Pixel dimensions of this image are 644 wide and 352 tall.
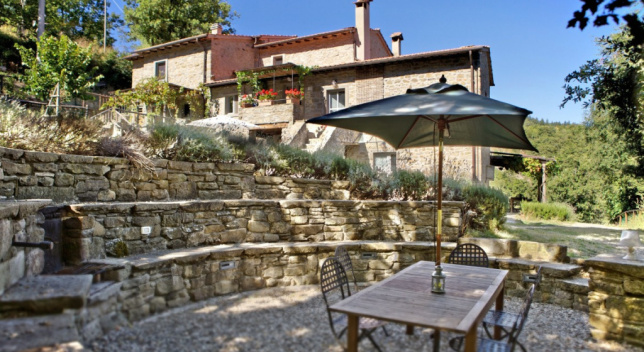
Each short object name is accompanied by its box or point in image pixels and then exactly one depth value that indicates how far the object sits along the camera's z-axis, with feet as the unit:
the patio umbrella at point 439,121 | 10.12
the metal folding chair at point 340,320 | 10.15
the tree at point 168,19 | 78.02
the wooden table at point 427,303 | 8.21
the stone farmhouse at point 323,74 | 43.16
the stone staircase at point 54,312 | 8.07
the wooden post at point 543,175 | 52.63
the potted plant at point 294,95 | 51.40
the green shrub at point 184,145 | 20.84
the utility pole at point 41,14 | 52.95
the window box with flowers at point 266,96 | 52.85
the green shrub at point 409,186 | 24.66
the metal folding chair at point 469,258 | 14.87
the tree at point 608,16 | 7.92
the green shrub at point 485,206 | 25.08
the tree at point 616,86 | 28.55
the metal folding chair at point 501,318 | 9.87
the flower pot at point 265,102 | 53.57
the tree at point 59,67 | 36.40
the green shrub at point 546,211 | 43.45
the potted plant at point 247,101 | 54.35
